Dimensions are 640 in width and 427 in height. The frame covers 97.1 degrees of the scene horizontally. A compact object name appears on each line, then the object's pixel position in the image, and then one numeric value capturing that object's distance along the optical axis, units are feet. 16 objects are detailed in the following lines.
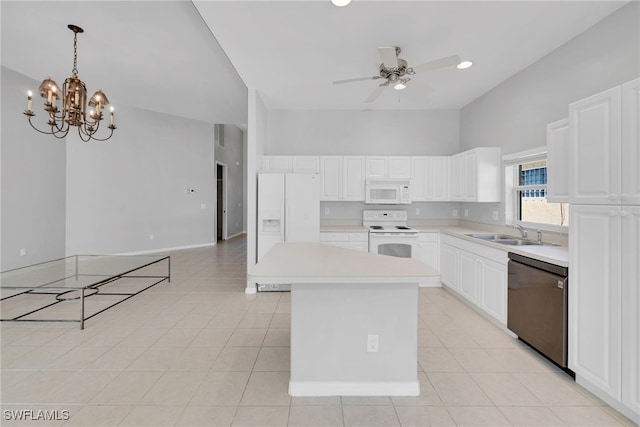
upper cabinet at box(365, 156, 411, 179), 15.15
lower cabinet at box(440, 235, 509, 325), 9.31
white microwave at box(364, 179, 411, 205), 14.78
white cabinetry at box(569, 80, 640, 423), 5.37
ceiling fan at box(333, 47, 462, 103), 7.75
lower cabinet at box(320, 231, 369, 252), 13.89
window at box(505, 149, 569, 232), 9.98
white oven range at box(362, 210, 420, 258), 13.71
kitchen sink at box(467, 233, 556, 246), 10.12
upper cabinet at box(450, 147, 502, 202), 12.65
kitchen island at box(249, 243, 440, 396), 6.04
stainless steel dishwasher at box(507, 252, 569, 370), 6.88
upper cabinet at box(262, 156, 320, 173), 15.02
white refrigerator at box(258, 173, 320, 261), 13.17
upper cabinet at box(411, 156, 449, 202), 15.16
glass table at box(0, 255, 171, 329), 9.67
